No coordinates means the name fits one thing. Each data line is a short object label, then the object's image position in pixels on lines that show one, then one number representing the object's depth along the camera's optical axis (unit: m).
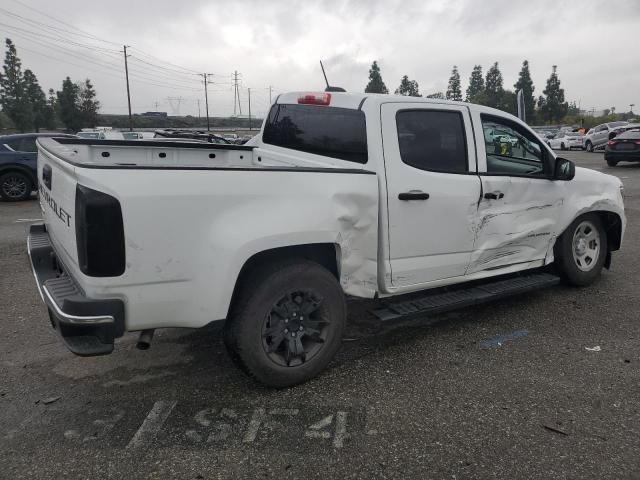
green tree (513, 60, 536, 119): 74.19
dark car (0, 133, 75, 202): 11.75
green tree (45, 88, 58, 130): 74.25
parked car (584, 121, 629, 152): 29.75
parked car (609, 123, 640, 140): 27.67
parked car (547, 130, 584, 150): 32.88
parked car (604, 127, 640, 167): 18.70
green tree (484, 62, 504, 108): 79.94
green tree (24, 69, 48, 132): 70.00
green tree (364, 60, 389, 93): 71.87
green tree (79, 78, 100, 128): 79.75
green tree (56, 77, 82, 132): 78.06
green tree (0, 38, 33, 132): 67.06
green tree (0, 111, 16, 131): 69.75
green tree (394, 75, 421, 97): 79.46
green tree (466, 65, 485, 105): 83.88
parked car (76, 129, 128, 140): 16.68
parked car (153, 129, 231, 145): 11.05
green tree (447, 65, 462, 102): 85.81
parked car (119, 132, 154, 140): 19.23
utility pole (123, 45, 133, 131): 69.19
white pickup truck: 2.58
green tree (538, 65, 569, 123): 75.38
